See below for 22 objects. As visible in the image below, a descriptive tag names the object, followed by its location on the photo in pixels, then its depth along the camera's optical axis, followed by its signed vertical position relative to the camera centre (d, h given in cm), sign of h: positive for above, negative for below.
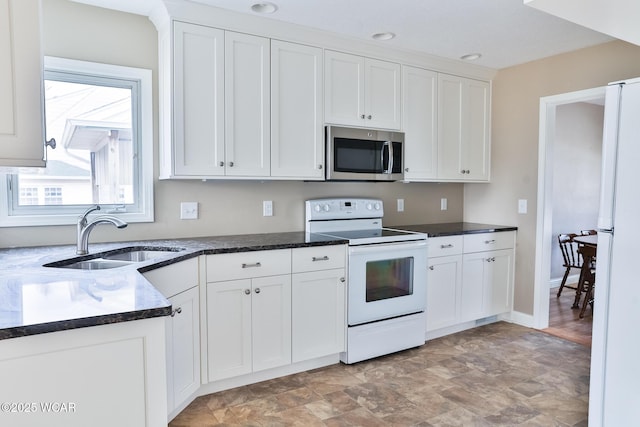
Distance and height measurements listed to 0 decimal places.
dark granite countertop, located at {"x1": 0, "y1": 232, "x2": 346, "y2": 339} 112 -34
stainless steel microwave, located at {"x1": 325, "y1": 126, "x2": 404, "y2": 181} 316 +30
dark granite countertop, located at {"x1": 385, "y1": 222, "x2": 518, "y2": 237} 355 -31
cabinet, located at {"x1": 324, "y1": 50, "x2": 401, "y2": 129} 316 +79
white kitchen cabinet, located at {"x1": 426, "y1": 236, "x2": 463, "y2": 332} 346 -74
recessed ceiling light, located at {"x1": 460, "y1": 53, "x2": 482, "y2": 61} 365 +120
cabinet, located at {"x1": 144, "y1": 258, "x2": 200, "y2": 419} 216 -75
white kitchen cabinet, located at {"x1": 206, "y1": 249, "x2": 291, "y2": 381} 252 -74
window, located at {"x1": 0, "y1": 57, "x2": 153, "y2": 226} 256 +25
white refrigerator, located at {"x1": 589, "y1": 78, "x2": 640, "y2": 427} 182 -32
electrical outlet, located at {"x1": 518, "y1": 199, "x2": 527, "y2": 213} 392 -11
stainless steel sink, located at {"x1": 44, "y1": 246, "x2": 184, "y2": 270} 217 -38
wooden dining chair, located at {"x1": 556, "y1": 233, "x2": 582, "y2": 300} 482 -65
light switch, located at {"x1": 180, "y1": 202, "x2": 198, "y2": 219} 296 -13
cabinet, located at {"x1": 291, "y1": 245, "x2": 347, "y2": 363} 279 -74
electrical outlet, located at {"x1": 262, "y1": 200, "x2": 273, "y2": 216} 324 -13
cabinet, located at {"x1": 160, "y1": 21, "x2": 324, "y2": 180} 263 +56
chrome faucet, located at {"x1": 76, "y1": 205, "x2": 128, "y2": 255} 232 -21
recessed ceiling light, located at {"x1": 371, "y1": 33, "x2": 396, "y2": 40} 316 +118
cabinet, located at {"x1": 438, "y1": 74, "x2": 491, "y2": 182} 382 +60
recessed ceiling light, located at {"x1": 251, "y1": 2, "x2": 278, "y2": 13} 262 +116
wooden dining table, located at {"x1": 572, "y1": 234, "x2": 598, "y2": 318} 416 -79
